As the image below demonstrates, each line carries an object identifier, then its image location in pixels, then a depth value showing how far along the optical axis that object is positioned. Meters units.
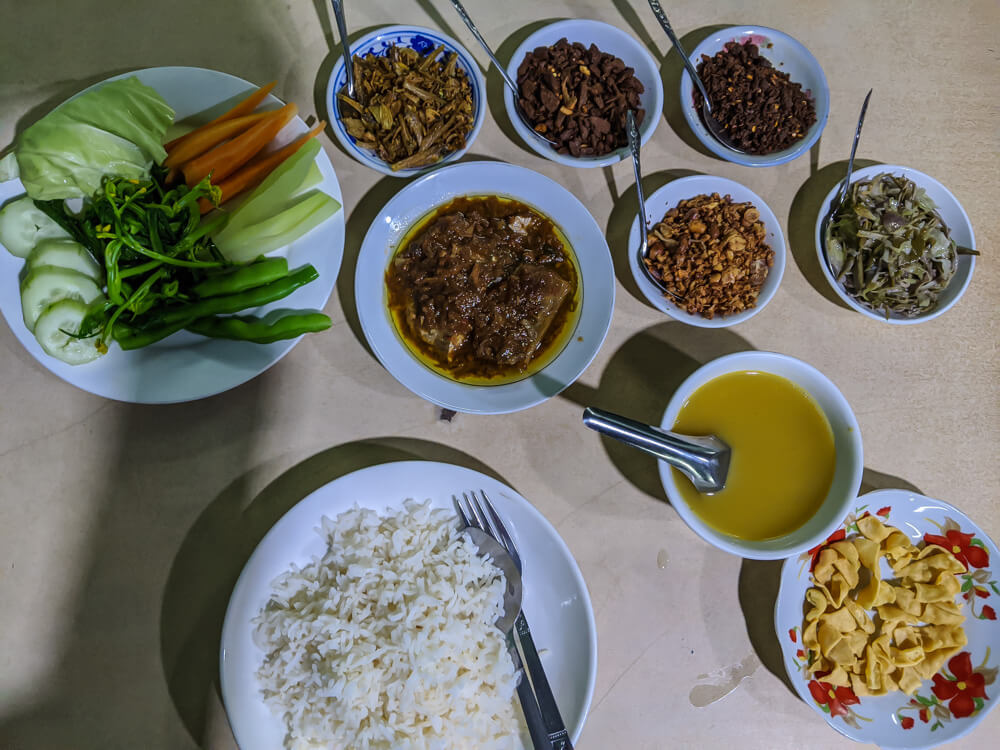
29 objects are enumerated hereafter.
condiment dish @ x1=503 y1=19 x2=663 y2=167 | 0.50
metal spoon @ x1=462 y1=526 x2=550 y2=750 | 0.44
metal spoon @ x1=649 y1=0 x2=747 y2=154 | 0.52
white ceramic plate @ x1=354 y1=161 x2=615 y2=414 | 0.47
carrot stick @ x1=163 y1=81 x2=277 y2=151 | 0.48
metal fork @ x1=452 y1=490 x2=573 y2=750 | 0.43
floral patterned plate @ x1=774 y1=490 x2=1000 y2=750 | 0.46
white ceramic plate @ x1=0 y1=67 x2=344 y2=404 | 0.45
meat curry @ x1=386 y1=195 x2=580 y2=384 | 0.48
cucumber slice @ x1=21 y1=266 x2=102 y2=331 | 0.44
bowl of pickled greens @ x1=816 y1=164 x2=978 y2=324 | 0.50
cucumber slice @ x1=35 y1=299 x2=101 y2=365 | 0.43
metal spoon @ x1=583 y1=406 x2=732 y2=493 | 0.41
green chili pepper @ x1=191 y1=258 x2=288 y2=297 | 0.45
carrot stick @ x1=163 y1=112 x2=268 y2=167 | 0.47
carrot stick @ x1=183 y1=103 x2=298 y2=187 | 0.47
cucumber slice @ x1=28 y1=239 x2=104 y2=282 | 0.44
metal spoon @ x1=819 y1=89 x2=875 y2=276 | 0.51
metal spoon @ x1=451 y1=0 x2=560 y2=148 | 0.51
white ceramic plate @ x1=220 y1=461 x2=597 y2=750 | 0.43
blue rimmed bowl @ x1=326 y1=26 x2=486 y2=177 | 0.49
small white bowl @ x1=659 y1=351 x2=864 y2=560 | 0.45
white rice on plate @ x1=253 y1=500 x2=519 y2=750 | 0.43
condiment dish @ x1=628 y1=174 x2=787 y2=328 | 0.49
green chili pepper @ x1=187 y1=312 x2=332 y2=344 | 0.45
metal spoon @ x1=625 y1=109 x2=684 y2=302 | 0.49
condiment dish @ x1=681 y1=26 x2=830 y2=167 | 0.51
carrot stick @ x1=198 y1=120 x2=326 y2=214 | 0.48
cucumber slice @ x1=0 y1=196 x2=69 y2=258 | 0.44
